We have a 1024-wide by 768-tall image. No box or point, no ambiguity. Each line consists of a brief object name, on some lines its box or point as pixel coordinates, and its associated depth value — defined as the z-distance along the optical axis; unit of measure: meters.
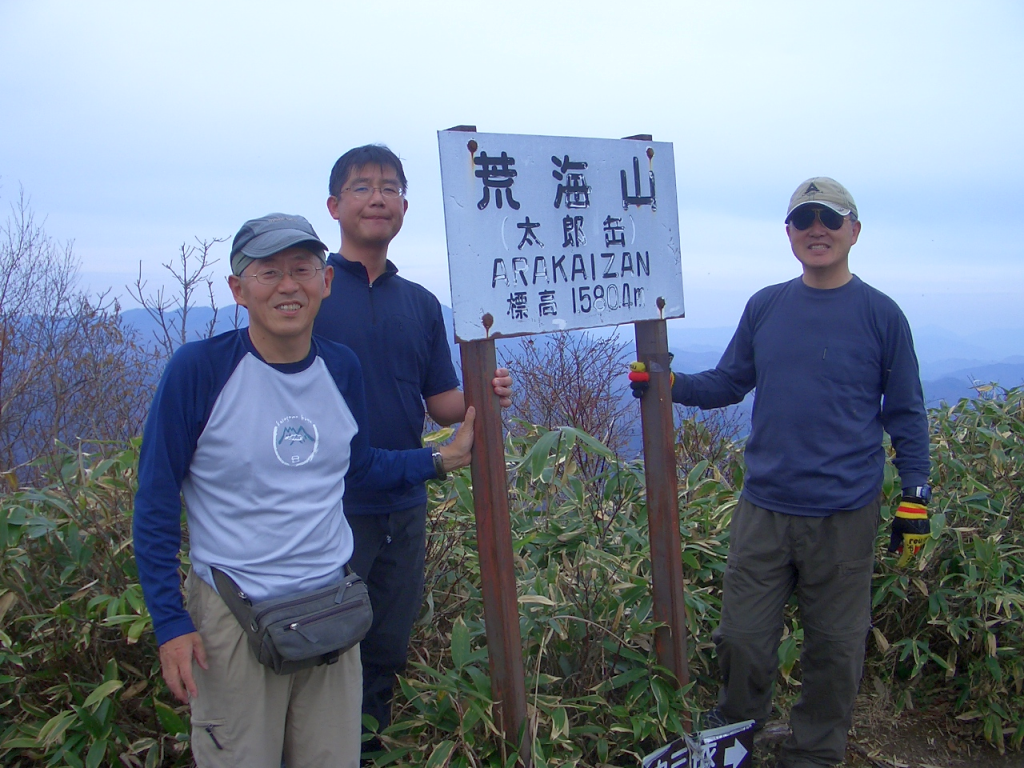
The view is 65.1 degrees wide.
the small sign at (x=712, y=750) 2.56
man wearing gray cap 1.79
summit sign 2.23
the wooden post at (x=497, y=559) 2.36
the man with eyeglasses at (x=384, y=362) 2.43
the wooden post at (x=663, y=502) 2.72
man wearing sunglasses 2.72
